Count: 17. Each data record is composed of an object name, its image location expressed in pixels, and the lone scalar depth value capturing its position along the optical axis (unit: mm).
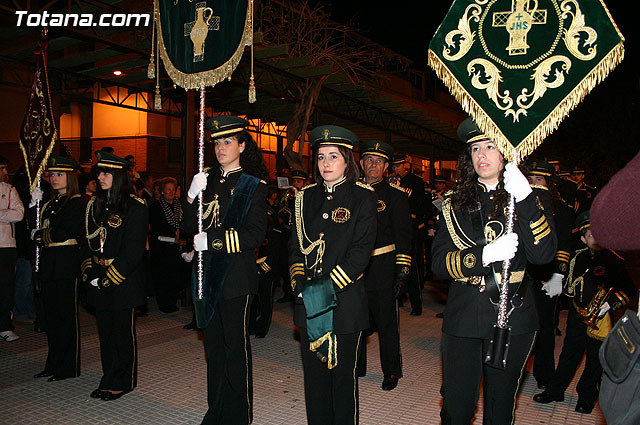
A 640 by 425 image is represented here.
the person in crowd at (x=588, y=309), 4598
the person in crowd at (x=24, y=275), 7617
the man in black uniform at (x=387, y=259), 5219
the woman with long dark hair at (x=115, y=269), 4746
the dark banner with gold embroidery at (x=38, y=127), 5934
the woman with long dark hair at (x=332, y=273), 3424
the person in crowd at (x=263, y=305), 7020
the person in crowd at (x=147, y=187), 9148
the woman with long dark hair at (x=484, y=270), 2934
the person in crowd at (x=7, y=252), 6617
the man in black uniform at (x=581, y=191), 8250
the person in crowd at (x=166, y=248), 8398
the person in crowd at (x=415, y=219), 8070
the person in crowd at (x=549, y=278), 4699
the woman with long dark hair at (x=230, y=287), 3990
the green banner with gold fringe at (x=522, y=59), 2783
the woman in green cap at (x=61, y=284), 5191
